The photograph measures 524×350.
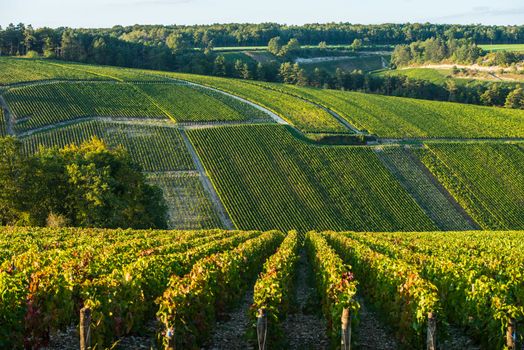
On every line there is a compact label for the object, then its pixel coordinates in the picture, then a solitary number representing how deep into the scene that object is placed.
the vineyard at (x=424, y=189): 66.06
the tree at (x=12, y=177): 49.47
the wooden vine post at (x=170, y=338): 13.16
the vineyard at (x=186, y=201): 60.00
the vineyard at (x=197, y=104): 88.81
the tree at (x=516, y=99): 119.19
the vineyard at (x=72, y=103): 80.12
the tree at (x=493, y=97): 123.12
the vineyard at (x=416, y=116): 93.19
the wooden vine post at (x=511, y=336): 13.28
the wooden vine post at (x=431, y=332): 13.56
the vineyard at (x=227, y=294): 14.26
